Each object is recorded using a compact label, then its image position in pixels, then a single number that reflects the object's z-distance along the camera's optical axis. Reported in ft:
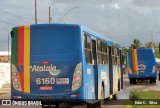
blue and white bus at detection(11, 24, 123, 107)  45.98
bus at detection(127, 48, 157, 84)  128.36
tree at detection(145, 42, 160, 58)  419.13
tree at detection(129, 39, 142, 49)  425.69
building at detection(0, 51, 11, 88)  148.77
